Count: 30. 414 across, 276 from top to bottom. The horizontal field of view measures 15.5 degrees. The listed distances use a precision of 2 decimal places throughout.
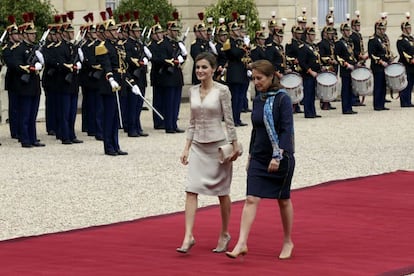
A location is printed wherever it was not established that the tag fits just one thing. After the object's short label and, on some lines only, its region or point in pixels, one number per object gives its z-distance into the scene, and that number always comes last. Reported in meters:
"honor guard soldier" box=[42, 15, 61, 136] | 20.61
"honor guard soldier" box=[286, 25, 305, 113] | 24.94
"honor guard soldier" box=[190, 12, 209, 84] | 23.05
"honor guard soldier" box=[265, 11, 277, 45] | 24.81
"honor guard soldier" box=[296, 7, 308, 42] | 25.23
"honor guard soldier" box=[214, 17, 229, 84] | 23.17
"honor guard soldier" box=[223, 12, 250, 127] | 23.20
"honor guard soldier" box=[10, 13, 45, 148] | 19.97
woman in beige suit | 10.88
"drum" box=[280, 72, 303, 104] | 23.78
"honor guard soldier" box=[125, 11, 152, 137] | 21.19
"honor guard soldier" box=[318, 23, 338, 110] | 25.47
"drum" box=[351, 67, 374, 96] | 25.34
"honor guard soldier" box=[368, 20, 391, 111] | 26.33
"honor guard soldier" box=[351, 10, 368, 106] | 26.33
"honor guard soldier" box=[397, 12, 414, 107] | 26.75
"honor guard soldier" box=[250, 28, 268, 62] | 24.17
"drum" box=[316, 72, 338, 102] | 24.67
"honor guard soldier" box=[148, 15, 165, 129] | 22.05
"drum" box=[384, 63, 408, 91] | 25.80
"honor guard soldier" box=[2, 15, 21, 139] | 20.05
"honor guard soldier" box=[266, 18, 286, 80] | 24.47
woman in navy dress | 10.38
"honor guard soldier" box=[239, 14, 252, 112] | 23.38
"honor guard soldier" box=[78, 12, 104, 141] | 20.06
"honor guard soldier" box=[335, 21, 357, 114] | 25.53
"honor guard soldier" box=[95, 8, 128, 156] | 18.25
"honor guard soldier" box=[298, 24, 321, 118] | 24.83
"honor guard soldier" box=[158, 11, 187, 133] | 21.92
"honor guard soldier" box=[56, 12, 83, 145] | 20.48
